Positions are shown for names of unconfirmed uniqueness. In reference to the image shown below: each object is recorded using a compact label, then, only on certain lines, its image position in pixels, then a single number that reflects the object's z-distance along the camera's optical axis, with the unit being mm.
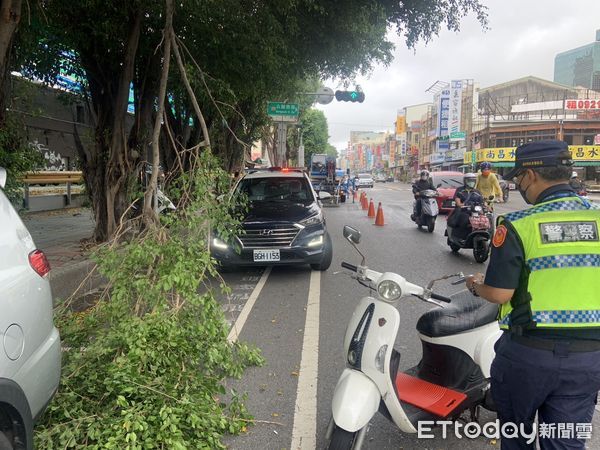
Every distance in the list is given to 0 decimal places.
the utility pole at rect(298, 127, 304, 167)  45981
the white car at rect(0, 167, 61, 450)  2082
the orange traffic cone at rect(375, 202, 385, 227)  14941
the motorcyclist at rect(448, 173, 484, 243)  9121
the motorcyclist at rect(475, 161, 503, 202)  9695
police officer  1949
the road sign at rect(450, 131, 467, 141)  59906
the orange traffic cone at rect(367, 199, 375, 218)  17441
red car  17438
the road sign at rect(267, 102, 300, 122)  19562
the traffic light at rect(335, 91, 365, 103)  16469
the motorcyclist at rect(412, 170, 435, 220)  13156
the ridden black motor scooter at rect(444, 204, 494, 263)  8695
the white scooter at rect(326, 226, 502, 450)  2479
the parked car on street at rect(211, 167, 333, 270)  7172
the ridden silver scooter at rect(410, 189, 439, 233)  12711
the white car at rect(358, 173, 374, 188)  49469
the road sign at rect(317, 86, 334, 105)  20522
